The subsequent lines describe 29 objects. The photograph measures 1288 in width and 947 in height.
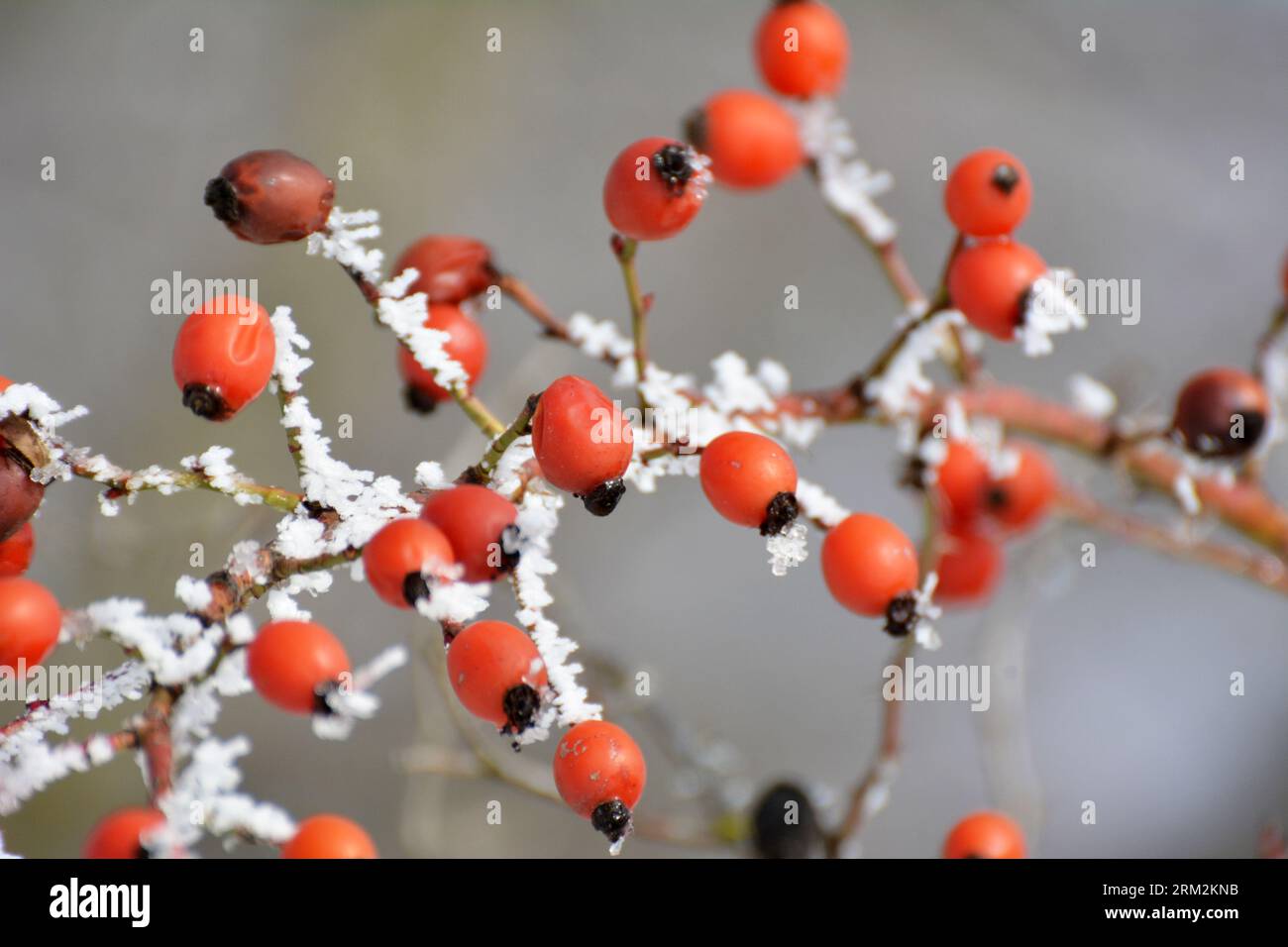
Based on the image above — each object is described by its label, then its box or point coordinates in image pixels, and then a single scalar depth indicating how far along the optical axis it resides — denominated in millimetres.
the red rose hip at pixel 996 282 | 428
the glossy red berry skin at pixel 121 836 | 404
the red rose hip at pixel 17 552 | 409
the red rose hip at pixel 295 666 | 389
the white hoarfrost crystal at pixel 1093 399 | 485
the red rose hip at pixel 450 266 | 436
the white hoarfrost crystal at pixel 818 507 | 424
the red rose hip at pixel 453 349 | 436
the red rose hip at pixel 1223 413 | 448
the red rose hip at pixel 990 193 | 428
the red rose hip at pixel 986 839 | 452
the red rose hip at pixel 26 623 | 400
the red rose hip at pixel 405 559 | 383
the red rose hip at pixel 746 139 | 464
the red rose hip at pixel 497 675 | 390
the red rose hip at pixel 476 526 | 386
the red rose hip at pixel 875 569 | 414
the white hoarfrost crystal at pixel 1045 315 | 426
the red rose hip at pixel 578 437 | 391
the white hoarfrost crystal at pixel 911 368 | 445
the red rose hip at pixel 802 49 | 470
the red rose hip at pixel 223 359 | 401
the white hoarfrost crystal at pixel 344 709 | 386
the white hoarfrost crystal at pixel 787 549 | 404
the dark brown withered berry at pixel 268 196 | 404
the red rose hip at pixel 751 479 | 402
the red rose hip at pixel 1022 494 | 502
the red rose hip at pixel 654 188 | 414
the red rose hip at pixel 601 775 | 397
